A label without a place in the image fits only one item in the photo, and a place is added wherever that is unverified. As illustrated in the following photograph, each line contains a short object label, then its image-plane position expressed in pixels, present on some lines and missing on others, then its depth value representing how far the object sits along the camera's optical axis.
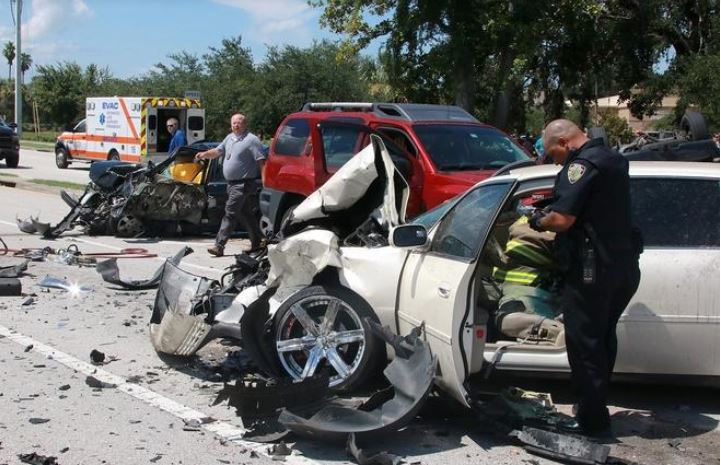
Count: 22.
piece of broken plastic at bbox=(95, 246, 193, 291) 8.95
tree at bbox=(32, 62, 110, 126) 60.12
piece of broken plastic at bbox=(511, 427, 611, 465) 4.34
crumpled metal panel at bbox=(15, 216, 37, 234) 12.95
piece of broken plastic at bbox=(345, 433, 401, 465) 4.32
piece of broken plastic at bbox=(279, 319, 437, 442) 4.51
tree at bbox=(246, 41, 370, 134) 40.44
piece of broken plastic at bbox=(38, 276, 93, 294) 8.81
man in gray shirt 11.28
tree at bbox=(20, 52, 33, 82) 91.75
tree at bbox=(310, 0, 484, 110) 21.06
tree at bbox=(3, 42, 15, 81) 92.56
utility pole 40.91
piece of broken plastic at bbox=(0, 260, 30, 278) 9.21
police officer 4.48
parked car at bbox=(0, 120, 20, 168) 28.46
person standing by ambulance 18.34
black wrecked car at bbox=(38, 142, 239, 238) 12.86
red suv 9.60
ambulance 27.55
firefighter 5.38
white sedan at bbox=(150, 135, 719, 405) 4.93
